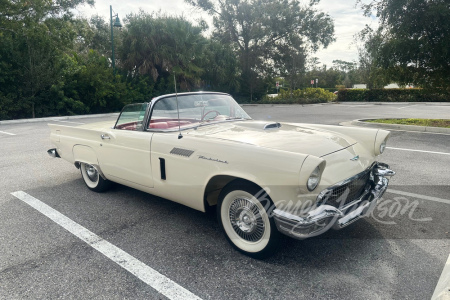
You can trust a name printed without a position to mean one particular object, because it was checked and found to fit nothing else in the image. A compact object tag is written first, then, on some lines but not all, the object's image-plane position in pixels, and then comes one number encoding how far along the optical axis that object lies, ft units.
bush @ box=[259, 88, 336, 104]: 96.68
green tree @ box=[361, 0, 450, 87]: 30.89
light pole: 59.48
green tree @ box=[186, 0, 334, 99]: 100.58
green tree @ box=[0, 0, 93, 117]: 52.90
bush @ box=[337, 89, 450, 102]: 90.24
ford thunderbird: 7.77
